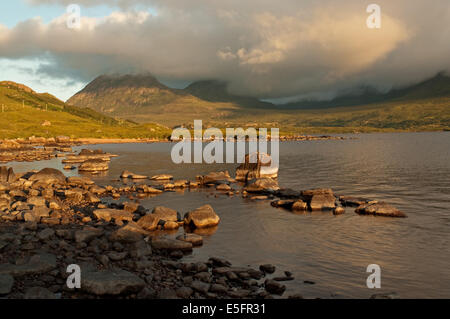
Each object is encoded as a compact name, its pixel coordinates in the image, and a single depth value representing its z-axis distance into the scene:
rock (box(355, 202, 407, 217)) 34.47
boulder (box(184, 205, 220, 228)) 30.03
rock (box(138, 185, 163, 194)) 47.88
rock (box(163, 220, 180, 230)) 29.02
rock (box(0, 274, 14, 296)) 14.65
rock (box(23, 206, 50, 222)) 27.25
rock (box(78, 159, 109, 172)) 73.25
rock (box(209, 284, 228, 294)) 16.83
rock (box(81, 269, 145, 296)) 15.28
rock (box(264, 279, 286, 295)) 17.50
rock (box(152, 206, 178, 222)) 30.38
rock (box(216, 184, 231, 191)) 51.53
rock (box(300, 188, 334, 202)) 41.38
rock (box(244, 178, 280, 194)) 48.12
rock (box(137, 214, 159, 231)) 28.69
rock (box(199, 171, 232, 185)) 57.16
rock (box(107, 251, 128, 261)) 19.82
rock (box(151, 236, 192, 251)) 23.19
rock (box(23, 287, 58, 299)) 14.41
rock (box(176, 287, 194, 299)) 16.07
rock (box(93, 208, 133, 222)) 30.23
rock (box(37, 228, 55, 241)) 22.09
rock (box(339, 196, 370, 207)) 39.34
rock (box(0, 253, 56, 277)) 16.33
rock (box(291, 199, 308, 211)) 37.62
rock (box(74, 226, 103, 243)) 22.47
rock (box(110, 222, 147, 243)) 23.23
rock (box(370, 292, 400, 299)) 16.27
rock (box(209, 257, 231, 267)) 21.03
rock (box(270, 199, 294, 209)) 39.06
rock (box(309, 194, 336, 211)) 37.44
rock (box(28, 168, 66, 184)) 50.40
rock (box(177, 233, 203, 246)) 25.13
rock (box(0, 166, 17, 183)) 50.24
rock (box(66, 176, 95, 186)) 51.26
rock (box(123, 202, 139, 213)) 33.84
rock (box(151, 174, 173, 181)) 60.45
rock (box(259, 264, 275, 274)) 20.34
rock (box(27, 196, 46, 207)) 33.50
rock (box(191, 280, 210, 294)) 16.64
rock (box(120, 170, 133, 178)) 63.14
